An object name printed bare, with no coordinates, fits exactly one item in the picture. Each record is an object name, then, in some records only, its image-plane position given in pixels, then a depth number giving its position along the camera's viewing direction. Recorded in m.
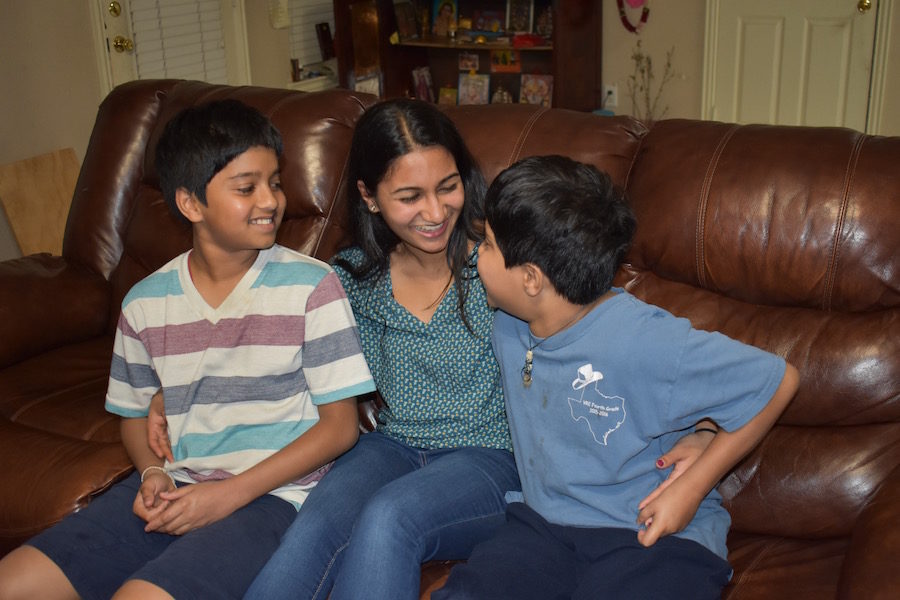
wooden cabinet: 4.39
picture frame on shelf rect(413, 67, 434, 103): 5.10
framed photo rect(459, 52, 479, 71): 4.96
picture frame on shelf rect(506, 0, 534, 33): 4.66
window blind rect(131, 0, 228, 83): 4.41
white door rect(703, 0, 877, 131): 3.88
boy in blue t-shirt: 1.47
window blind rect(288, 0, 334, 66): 5.07
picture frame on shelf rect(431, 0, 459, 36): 4.87
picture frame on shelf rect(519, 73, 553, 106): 4.67
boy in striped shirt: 1.69
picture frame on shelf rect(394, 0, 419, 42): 4.91
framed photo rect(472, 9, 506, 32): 4.78
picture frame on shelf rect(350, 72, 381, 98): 4.97
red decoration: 4.45
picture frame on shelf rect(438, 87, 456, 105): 5.10
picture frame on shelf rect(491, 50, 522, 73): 4.77
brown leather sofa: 1.69
